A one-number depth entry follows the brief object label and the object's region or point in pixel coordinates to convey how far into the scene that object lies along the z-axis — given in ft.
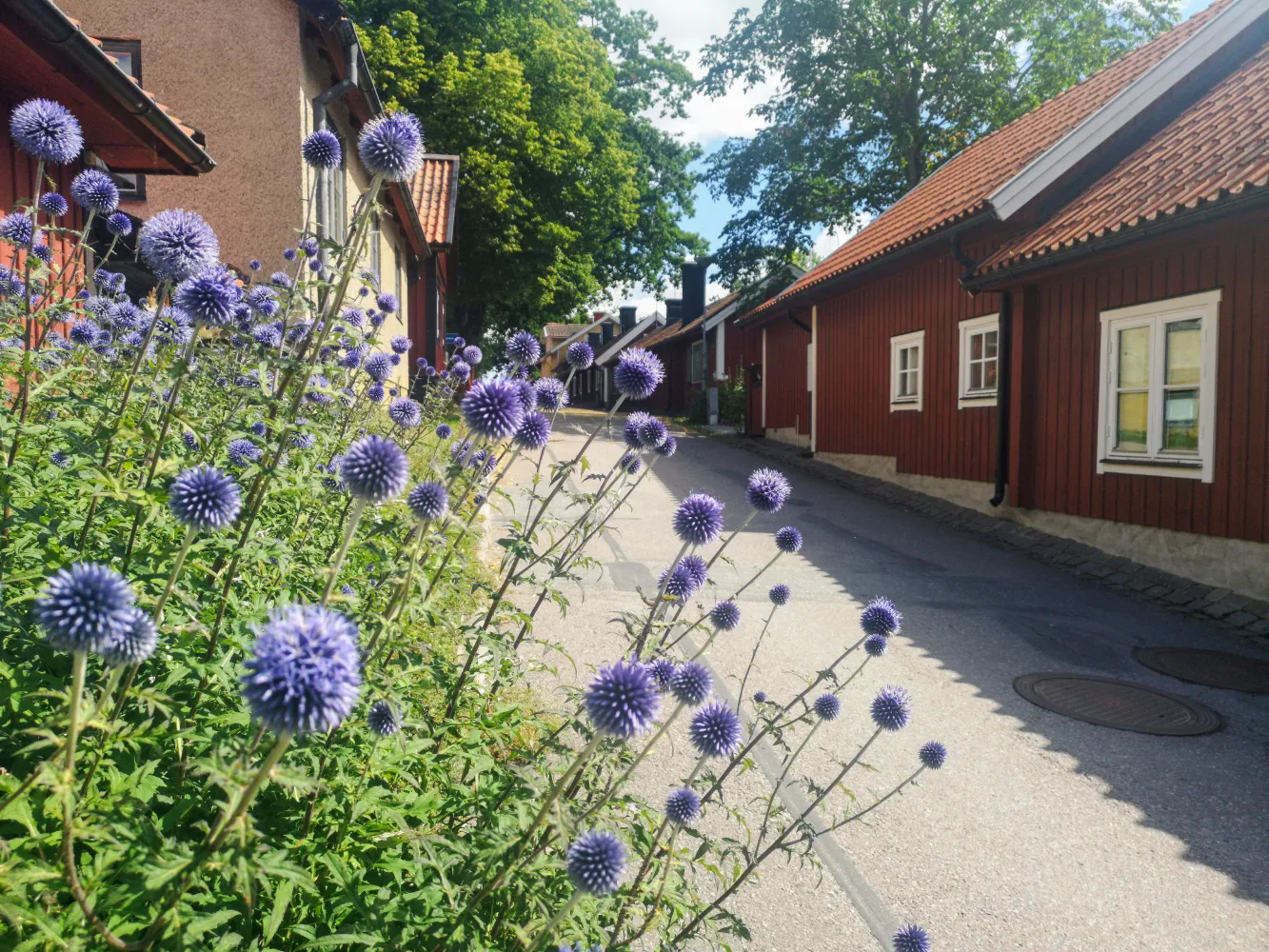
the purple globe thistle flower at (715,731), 7.42
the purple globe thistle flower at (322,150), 10.28
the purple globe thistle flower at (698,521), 9.61
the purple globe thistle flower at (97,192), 11.49
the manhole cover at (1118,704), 16.10
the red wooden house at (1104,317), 24.90
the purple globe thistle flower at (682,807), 7.18
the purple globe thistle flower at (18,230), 11.93
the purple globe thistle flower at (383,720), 6.47
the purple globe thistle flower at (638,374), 10.54
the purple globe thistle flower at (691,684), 7.66
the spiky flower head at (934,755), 10.25
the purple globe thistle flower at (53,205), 12.46
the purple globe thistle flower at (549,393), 10.91
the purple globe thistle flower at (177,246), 7.91
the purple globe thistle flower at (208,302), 7.45
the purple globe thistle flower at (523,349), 12.22
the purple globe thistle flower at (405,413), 13.01
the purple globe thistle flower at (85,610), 4.53
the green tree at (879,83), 74.43
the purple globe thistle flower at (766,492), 10.53
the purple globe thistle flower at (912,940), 7.43
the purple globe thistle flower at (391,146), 8.16
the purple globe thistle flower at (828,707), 9.67
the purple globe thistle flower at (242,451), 9.42
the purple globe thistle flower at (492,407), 7.78
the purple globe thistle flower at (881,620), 10.32
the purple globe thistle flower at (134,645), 4.89
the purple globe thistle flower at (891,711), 9.57
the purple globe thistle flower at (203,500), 5.70
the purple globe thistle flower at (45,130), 11.09
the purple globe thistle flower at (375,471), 6.11
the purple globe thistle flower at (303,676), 4.20
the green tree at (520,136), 77.46
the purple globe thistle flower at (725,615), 10.16
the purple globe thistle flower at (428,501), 6.86
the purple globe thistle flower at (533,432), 8.81
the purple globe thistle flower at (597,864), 5.56
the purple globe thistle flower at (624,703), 5.97
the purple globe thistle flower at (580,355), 12.58
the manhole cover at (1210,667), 18.30
